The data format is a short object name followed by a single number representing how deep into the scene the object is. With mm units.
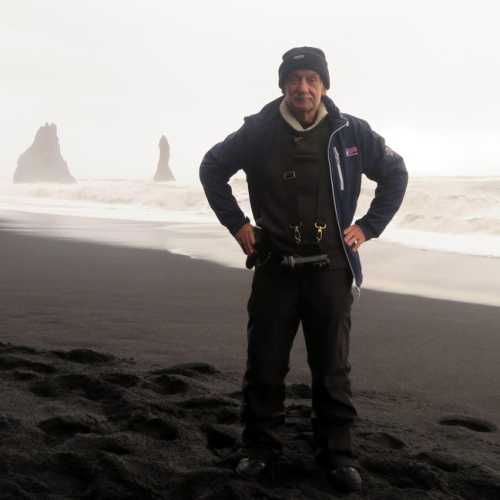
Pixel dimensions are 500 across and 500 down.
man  3359
